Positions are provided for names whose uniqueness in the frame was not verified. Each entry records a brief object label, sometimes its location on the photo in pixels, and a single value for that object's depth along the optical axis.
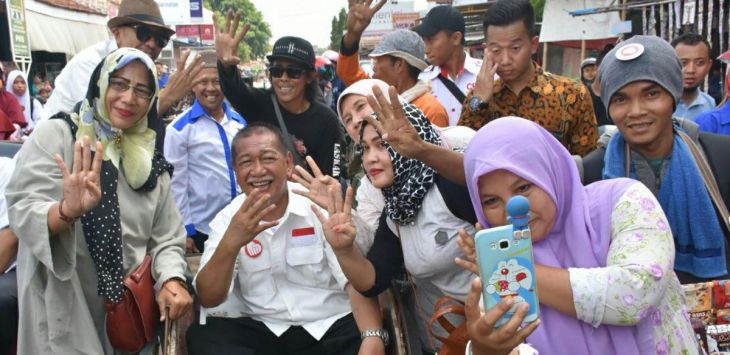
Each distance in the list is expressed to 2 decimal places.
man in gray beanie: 2.32
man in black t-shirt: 4.01
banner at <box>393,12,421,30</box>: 30.66
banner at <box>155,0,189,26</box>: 22.02
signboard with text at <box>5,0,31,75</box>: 13.02
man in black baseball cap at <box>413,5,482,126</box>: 4.35
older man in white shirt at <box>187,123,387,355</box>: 2.87
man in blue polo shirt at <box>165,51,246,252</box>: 4.25
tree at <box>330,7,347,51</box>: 58.41
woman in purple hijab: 1.76
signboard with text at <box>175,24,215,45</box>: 34.00
